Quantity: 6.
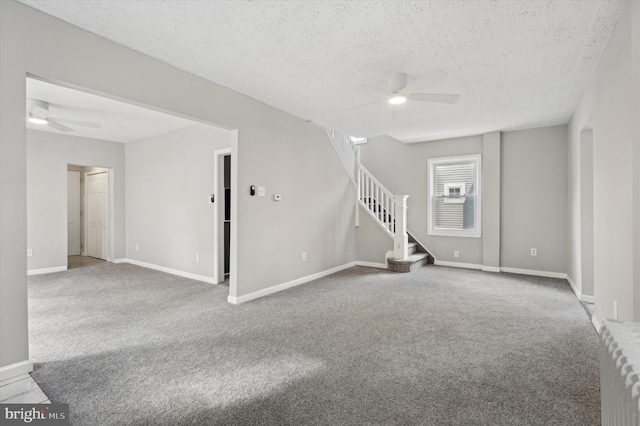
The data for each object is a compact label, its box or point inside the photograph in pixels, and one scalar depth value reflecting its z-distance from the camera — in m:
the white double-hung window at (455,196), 6.11
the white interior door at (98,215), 6.86
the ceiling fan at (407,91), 2.99
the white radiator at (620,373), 0.91
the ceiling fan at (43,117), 4.06
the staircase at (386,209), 5.78
